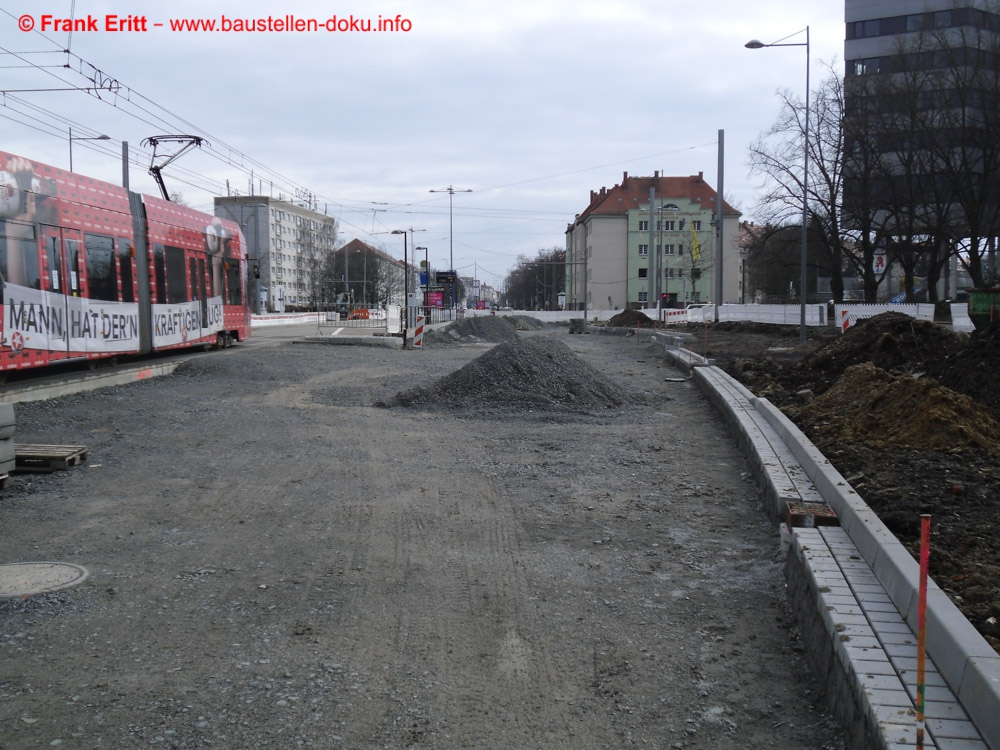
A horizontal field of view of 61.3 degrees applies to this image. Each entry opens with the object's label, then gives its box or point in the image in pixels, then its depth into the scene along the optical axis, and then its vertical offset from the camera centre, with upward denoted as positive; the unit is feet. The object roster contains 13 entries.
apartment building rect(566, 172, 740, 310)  328.08 +25.36
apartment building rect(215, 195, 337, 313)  345.31 +28.52
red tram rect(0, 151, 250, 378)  42.27 +2.28
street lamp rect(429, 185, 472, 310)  226.91 +20.88
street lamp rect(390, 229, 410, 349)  103.16 -1.26
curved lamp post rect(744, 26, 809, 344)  88.28 +7.88
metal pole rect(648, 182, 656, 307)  169.93 +10.04
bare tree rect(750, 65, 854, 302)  149.07 +22.22
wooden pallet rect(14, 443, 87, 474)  27.32 -4.94
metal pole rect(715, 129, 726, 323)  121.60 +10.35
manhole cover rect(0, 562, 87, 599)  16.69 -5.56
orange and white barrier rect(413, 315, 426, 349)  99.25 -3.75
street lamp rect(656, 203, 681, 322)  323.00 +36.49
